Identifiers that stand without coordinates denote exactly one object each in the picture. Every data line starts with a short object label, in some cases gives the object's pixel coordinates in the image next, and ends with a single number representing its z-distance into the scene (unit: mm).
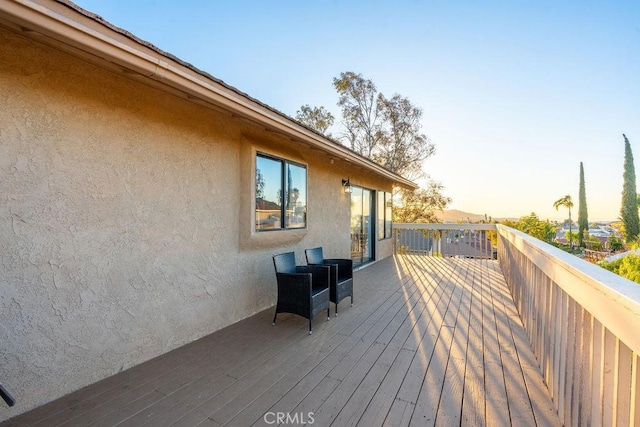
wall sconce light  6753
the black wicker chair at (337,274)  3961
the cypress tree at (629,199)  21203
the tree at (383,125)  16312
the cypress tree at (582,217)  28797
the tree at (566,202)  35781
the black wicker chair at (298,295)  3330
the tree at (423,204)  17297
